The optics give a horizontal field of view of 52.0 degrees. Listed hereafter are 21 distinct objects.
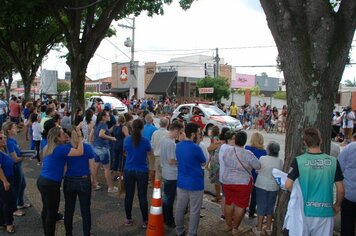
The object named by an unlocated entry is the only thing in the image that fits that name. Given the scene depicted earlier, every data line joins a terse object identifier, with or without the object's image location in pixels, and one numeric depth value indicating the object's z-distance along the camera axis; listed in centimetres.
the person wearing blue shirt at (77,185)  490
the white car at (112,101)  2687
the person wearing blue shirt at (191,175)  510
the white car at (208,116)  1800
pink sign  6812
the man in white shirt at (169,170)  577
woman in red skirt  541
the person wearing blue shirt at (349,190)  465
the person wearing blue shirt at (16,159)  586
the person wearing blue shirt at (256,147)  612
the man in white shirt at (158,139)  738
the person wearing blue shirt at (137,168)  568
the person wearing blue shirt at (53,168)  475
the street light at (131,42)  3922
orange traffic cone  507
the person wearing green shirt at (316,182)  386
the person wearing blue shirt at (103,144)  768
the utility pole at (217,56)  3722
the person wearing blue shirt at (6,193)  535
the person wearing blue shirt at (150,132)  782
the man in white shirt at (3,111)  1763
